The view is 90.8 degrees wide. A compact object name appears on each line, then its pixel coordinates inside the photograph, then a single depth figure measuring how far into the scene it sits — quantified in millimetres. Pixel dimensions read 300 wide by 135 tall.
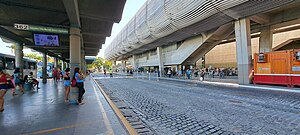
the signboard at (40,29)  6771
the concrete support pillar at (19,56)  12219
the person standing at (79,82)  6469
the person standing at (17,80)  9754
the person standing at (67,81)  7025
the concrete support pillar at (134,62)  54591
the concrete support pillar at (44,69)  17503
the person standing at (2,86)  5527
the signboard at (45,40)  7684
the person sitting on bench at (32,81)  11531
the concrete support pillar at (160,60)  34750
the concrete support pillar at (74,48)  7109
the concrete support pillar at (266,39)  17531
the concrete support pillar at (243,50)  14898
